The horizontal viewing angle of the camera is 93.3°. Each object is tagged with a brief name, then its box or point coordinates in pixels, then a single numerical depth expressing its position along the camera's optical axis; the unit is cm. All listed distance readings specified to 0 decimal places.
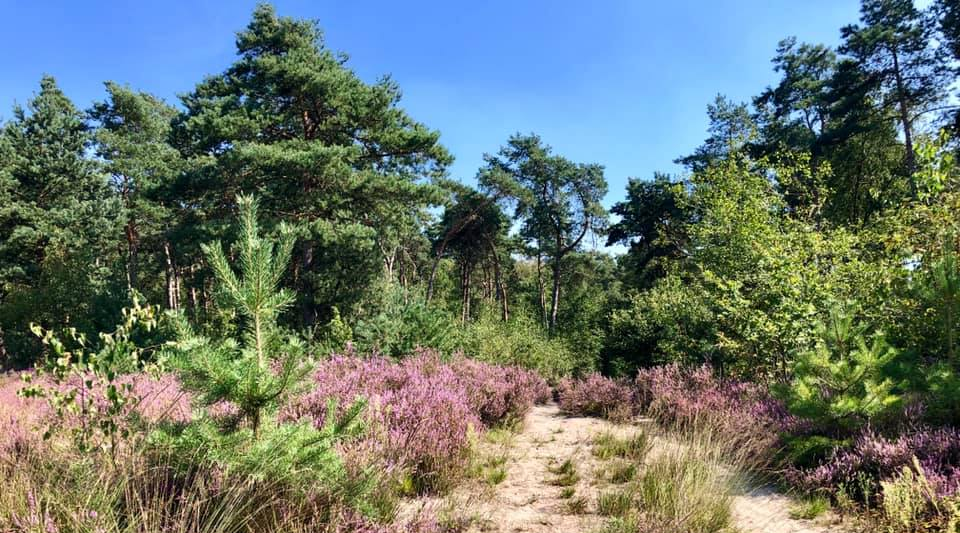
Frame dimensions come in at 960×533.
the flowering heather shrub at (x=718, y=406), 472
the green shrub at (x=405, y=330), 940
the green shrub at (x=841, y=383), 398
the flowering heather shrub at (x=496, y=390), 615
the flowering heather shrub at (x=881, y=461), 346
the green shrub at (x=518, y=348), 1189
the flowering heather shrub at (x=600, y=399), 712
